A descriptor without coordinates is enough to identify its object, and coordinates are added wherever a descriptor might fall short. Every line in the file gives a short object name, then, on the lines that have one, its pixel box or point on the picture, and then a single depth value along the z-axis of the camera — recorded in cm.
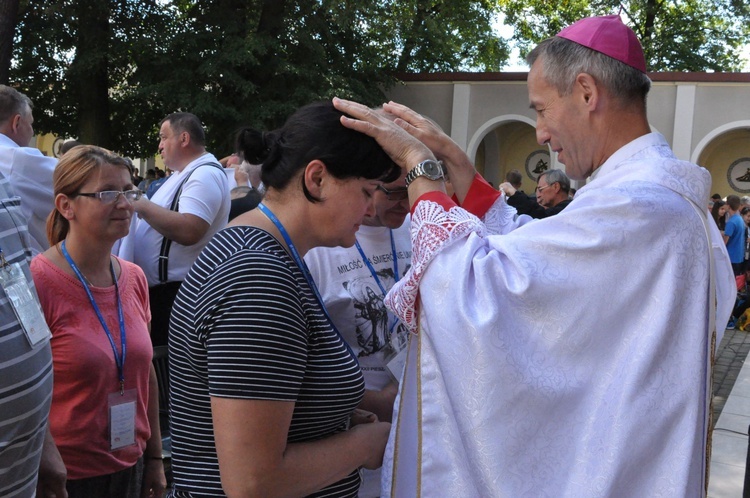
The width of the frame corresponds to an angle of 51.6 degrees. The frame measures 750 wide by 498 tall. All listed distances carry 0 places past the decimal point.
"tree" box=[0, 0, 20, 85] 1243
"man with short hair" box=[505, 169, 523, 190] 919
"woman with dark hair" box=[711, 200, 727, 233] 1284
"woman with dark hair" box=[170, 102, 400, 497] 149
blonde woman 264
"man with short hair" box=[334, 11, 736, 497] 171
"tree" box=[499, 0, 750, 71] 2667
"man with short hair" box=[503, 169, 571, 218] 739
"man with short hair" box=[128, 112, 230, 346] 449
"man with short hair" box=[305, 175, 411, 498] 224
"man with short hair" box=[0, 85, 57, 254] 422
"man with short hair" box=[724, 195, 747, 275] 1162
